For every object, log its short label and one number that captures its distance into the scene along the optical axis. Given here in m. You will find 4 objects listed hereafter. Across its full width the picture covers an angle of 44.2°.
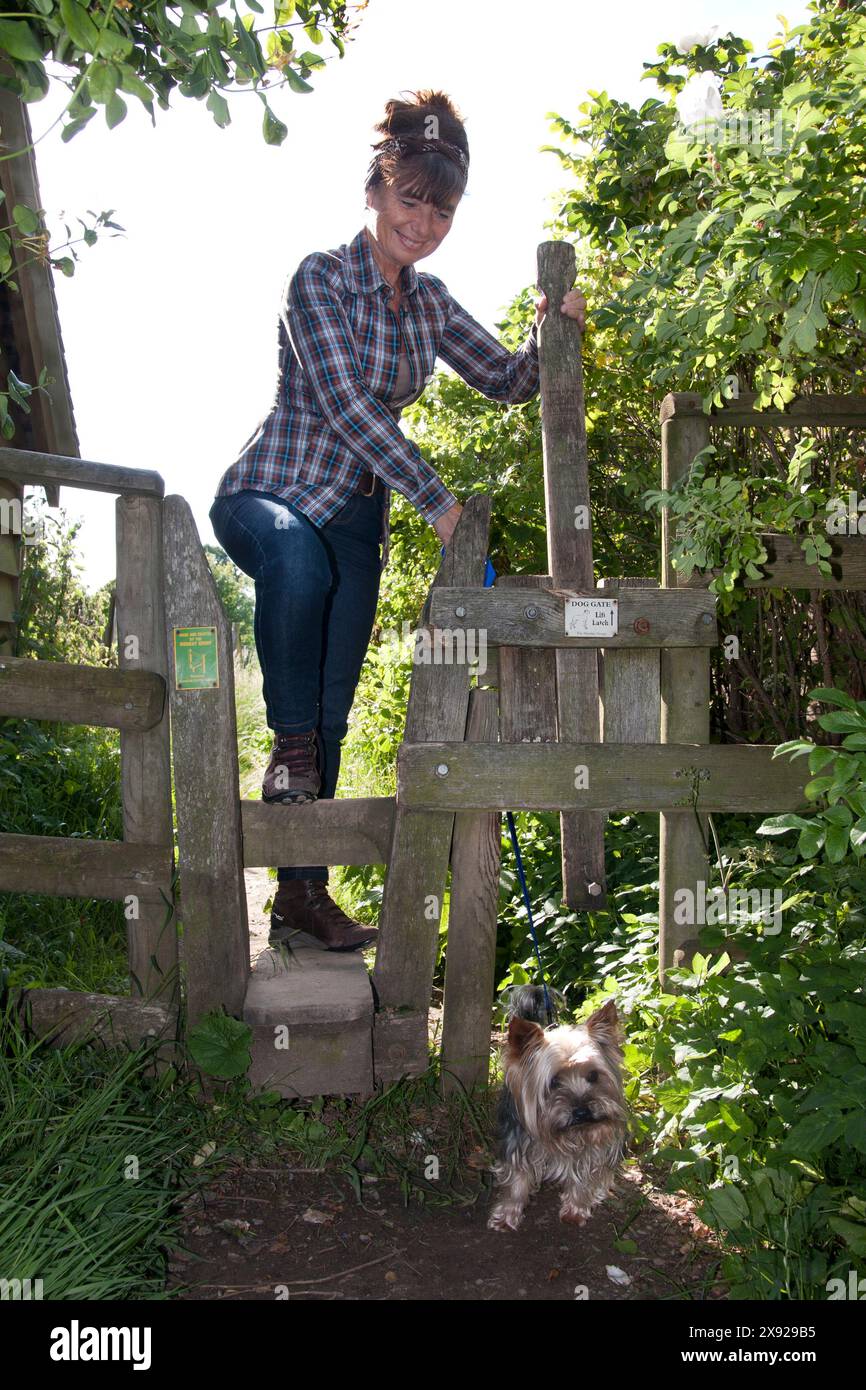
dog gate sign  3.53
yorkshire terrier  3.12
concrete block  3.47
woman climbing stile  3.47
